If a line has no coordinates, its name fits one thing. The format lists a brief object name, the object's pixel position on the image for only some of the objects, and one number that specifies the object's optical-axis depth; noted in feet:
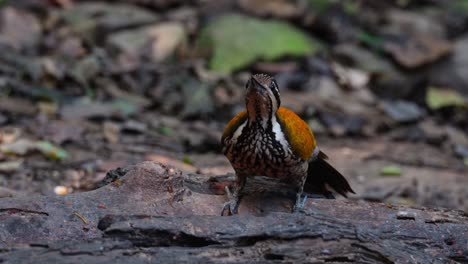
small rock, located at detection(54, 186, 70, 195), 33.21
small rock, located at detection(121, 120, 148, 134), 44.83
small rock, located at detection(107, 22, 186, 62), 56.59
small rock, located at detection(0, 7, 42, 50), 53.83
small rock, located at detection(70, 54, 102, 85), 50.47
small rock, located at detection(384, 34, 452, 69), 62.90
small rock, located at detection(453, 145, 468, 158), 50.93
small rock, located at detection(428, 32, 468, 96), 62.54
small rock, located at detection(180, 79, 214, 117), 50.67
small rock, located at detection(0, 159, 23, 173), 35.35
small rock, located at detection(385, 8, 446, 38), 68.38
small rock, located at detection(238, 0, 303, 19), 64.69
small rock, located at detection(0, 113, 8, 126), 41.91
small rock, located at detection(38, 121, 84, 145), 40.70
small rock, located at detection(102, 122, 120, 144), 42.75
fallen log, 19.42
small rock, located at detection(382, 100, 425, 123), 56.54
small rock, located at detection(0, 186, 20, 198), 30.07
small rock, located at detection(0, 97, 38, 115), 43.73
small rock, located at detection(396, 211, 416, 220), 22.58
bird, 23.48
